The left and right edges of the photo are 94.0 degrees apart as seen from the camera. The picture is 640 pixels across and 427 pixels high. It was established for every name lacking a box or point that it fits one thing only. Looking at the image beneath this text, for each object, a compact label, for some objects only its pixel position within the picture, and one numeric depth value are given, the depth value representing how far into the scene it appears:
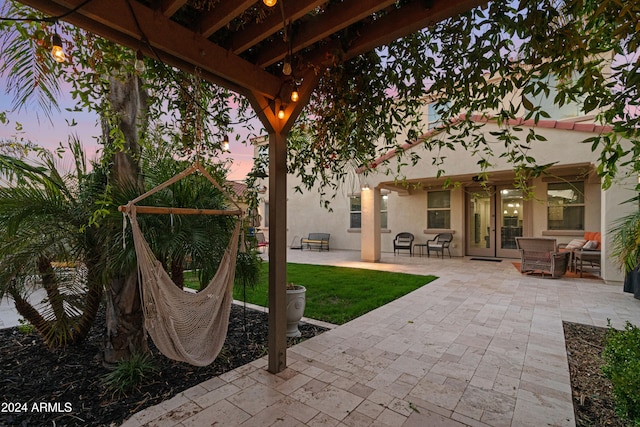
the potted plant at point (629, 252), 3.50
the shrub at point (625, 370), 1.71
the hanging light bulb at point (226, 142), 2.82
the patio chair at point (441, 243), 9.04
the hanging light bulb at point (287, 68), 1.92
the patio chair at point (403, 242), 9.80
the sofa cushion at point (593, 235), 6.63
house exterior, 5.81
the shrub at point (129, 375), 2.20
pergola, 1.59
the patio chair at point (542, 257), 5.98
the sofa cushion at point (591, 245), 6.26
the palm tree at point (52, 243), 2.20
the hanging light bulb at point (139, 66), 2.14
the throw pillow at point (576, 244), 6.65
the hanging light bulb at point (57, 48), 1.51
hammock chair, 1.94
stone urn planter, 3.21
